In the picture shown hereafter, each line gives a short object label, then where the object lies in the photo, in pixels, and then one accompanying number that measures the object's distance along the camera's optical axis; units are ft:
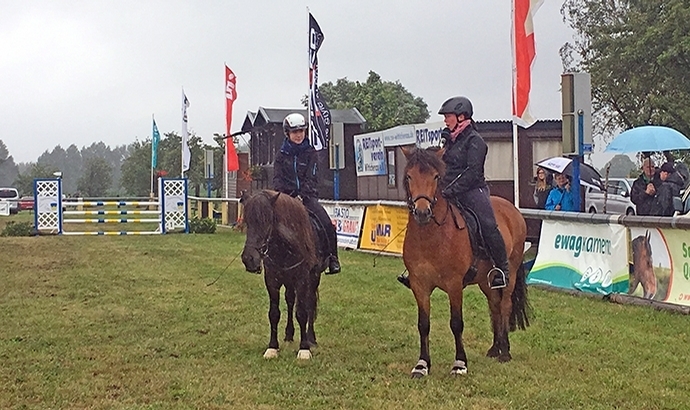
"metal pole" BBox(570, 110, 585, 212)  40.29
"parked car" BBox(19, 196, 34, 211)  182.19
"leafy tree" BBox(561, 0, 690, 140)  109.50
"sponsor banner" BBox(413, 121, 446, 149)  69.15
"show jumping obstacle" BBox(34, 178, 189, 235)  84.28
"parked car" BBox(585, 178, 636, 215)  79.66
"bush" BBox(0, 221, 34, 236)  84.53
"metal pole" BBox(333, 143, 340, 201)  72.54
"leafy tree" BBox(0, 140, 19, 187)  481.46
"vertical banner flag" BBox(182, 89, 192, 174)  104.37
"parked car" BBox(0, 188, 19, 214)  188.21
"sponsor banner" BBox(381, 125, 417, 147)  74.13
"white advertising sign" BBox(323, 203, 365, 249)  63.00
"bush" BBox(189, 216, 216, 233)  87.66
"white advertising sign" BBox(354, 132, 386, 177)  81.10
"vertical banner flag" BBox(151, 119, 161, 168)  141.90
